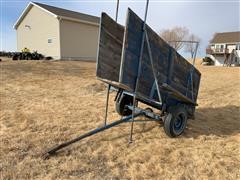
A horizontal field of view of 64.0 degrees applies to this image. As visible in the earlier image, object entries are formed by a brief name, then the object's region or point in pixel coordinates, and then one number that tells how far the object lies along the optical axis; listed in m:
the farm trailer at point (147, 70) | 3.33
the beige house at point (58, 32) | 17.21
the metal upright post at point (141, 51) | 3.39
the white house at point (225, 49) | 32.24
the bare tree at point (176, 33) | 41.11
